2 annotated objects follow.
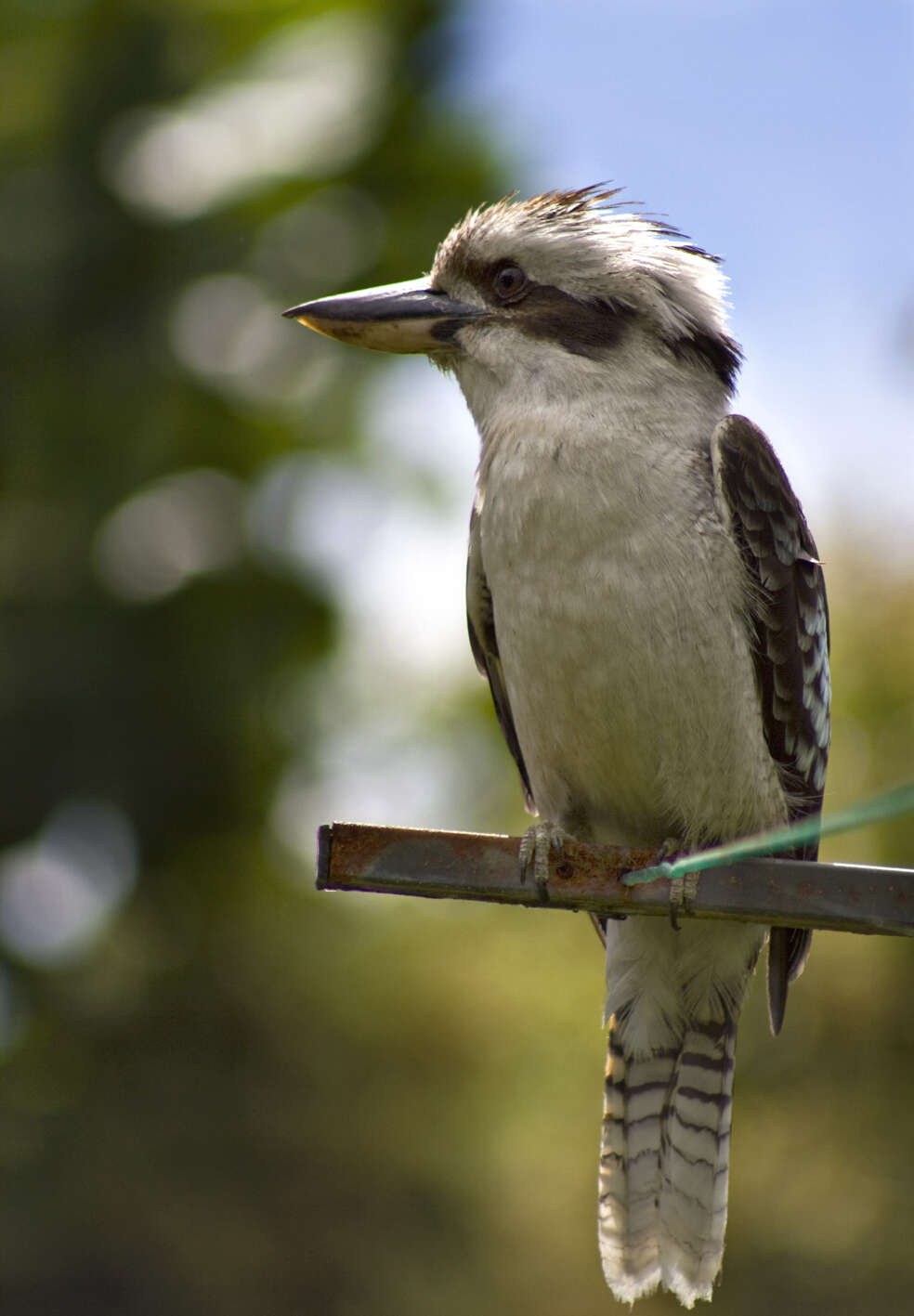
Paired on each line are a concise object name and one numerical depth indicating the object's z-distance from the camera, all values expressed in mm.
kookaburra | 6522
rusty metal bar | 6380
